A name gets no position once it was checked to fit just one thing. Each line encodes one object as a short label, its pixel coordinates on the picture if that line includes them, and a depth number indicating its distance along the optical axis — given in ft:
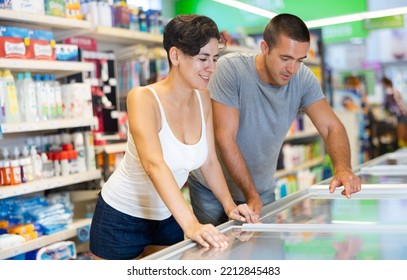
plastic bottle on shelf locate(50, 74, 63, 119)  10.89
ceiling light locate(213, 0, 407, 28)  20.81
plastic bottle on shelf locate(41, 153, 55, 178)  10.66
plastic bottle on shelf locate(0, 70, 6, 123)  9.62
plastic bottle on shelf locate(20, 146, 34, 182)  10.06
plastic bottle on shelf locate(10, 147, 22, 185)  9.81
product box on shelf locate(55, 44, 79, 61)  10.92
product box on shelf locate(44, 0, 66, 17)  10.77
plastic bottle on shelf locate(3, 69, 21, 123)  9.74
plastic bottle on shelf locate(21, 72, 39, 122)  10.19
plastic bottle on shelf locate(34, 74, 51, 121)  10.44
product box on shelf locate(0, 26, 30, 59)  9.73
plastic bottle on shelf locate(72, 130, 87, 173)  11.34
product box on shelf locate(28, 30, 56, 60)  10.30
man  7.30
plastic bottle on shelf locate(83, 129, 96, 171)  11.58
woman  5.63
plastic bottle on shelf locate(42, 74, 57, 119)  10.68
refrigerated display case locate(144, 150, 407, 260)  4.70
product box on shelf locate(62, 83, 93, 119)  11.14
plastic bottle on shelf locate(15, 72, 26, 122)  10.19
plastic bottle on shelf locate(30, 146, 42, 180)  10.34
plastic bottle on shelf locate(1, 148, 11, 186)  9.73
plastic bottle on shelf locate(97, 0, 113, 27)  12.31
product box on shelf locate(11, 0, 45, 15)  9.95
